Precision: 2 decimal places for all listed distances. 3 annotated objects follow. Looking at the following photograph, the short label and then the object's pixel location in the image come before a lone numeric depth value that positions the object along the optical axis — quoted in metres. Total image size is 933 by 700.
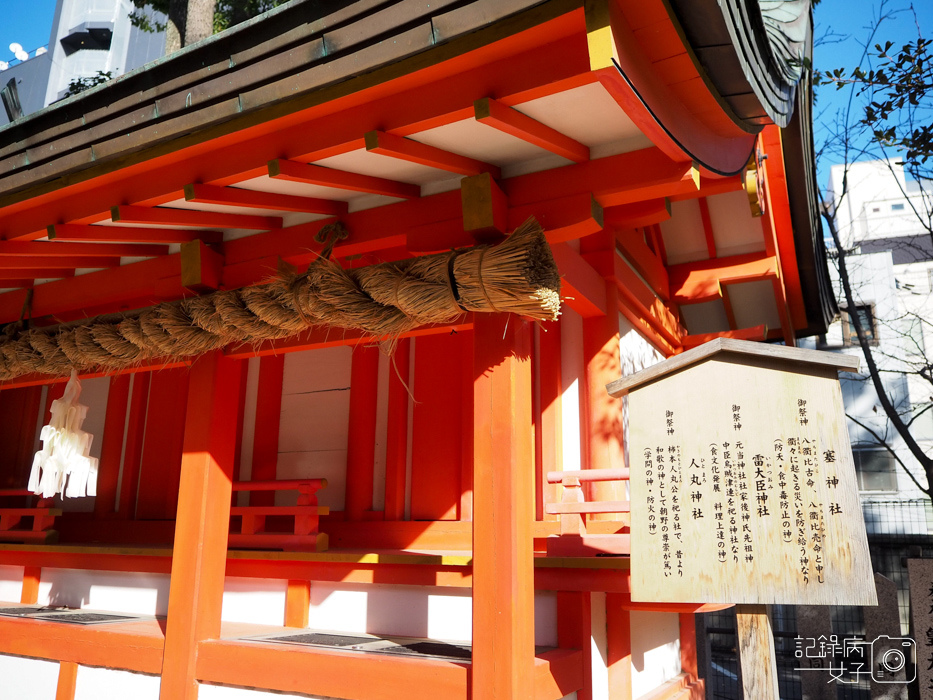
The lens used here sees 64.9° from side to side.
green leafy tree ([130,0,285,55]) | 9.23
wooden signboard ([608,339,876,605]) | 2.39
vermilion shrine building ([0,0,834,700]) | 2.75
